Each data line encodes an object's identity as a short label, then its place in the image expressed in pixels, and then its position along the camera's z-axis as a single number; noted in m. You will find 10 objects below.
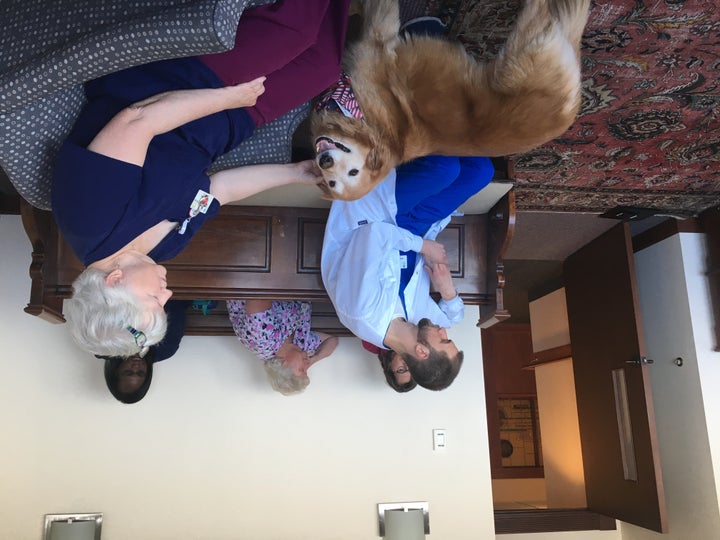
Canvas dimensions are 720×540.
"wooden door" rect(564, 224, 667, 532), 2.95
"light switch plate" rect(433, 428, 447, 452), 2.89
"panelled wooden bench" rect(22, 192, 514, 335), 2.34
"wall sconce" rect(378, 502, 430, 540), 2.68
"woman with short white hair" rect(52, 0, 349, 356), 1.13
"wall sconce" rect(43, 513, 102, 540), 2.54
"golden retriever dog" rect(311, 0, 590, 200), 1.42
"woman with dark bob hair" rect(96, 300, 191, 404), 2.62
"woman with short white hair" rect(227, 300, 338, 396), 2.48
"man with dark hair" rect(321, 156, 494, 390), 1.94
